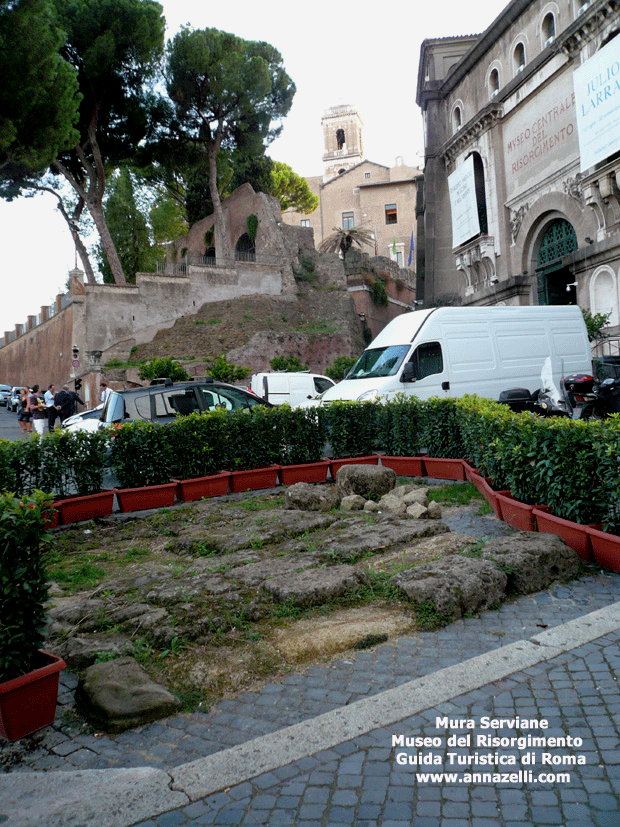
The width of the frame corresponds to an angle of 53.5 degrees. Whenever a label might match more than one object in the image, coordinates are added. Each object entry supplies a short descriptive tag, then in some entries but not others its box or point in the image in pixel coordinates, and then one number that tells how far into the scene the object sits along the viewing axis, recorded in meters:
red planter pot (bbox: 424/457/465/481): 8.90
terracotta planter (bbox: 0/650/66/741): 2.98
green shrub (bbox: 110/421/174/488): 8.64
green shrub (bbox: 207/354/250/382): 27.47
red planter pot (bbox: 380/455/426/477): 9.49
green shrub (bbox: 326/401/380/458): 10.36
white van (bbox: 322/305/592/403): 11.79
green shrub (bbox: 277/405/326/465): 10.03
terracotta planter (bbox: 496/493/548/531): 5.79
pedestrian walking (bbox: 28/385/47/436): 19.14
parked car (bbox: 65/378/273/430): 10.42
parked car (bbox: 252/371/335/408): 17.03
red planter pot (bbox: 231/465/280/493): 9.29
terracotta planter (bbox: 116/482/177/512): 8.37
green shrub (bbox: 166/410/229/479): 9.14
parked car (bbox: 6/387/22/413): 34.59
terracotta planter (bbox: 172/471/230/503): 8.80
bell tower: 82.44
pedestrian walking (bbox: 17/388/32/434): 21.14
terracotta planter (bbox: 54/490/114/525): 7.86
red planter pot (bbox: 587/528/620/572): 4.72
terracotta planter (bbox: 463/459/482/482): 8.32
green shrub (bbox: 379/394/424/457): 10.00
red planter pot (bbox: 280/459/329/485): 9.56
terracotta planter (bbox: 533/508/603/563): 5.01
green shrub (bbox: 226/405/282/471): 9.63
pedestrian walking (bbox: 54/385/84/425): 19.72
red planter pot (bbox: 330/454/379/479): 9.94
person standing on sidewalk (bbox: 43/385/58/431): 19.41
